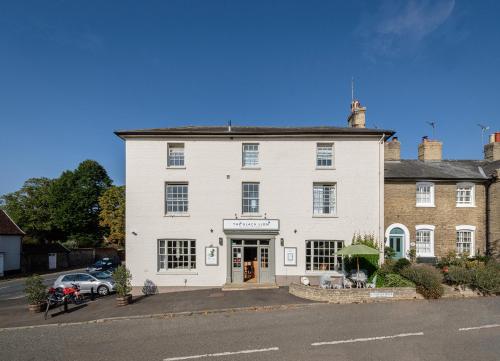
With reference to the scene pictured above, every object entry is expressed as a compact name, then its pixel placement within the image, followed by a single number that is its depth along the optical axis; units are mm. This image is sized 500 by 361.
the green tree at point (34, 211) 46656
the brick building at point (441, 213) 19672
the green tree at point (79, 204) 46688
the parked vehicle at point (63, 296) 14535
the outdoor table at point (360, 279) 15477
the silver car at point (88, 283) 18438
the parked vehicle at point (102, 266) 31609
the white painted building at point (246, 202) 17656
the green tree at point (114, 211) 40812
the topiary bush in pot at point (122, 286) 14711
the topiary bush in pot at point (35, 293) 14266
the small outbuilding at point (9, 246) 30297
